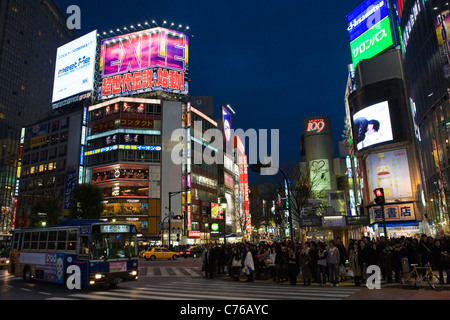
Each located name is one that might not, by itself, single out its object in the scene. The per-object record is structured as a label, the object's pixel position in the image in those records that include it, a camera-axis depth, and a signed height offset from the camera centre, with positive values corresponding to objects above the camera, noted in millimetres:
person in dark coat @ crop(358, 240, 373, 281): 14359 -872
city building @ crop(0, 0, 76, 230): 110375 +55951
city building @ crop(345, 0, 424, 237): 37281 +10924
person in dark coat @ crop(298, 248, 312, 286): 15258 -1340
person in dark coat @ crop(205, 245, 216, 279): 19891 -1330
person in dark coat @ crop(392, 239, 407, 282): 14383 -981
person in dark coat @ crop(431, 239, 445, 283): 12266 -879
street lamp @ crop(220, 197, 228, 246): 22828 +2230
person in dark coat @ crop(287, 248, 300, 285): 15500 -1391
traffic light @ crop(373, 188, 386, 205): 14609 +1526
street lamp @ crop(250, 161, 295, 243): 17797 +3541
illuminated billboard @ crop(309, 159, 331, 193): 76938 +13800
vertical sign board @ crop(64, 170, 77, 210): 70994 +11192
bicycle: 12177 -1646
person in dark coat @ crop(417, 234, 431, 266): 13633 -763
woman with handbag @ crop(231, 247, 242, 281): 18277 -1448
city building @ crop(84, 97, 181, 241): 66062 +14960
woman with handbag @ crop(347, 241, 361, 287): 14333 -1325
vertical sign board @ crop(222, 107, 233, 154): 91919 +28418
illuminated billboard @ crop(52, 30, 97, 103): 72688 +36869
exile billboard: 69625 +35221
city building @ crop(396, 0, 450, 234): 23766 +10384
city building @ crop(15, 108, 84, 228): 72875 +18068
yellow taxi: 39531 -1678
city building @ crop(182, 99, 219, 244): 67062 +12409
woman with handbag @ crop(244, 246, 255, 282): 17406 -1313
